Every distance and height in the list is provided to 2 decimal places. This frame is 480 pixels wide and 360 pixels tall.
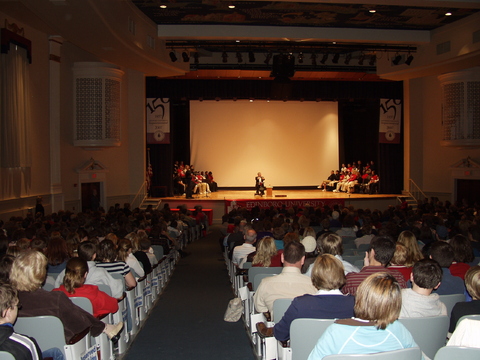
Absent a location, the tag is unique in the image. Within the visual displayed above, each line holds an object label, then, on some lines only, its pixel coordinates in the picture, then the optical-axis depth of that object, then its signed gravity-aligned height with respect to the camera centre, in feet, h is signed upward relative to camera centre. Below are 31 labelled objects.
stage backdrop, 70.59 +1.71
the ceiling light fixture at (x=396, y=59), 52.17 +9.48
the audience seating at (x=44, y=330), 9.80 -3.37
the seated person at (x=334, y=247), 15.25 -2.84
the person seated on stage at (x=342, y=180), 66.99 -3.71
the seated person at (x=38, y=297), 10.40 -2.90
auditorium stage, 55.57 -5.27
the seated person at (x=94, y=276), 13.78 -3.27
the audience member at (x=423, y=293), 9.96 -2.81
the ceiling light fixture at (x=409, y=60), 50.98 +9.11
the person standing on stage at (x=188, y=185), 57.88 -3.56
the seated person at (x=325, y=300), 9.82 -2.85
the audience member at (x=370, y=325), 7.20 -2.44
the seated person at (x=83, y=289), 11.85 -3.22
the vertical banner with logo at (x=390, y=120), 61.36 +3.77
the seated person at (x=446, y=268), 12.94 -3.14
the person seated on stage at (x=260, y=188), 62.34 -4.29
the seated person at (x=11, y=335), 7.54 -2.66
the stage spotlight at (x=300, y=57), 49.24 +9.15
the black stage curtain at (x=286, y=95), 59.52 +6.80
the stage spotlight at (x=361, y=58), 52.49 +9.63
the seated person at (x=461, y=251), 15.12 -2.95
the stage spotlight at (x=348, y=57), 56.54 +10.40
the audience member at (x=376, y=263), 12.05 -2.80
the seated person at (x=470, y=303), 10.11 -3.01
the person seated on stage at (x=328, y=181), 69.72 -3.95
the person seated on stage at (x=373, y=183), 62.28 -3.87
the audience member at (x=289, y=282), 12.33 -3.13
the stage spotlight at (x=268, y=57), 51.06 +9.59
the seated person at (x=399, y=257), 14.24 -2.93
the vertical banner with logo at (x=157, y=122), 58.78 +3.63
